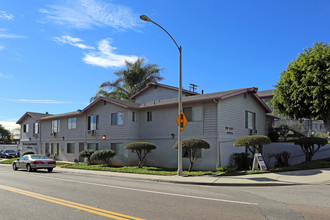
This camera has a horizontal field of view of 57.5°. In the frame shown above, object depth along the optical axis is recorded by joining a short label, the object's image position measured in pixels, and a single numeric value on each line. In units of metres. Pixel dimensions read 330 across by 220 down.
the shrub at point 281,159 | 19.42
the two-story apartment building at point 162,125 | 20.89
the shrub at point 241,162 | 19.48
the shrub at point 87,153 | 26.28
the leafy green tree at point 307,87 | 19.66
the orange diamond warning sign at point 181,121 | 17.11
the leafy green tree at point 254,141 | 17.56
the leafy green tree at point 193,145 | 18.34
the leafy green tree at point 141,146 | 21.55
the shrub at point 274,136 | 27.27
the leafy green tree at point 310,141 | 19.57
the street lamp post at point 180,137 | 16.88
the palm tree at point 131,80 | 38.59
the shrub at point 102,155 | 24.25
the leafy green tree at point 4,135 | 75.44
